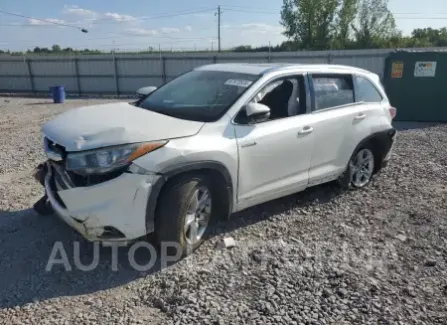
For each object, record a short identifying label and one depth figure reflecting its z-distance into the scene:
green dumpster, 10.12
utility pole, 53.73
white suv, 2.88
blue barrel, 17.34
